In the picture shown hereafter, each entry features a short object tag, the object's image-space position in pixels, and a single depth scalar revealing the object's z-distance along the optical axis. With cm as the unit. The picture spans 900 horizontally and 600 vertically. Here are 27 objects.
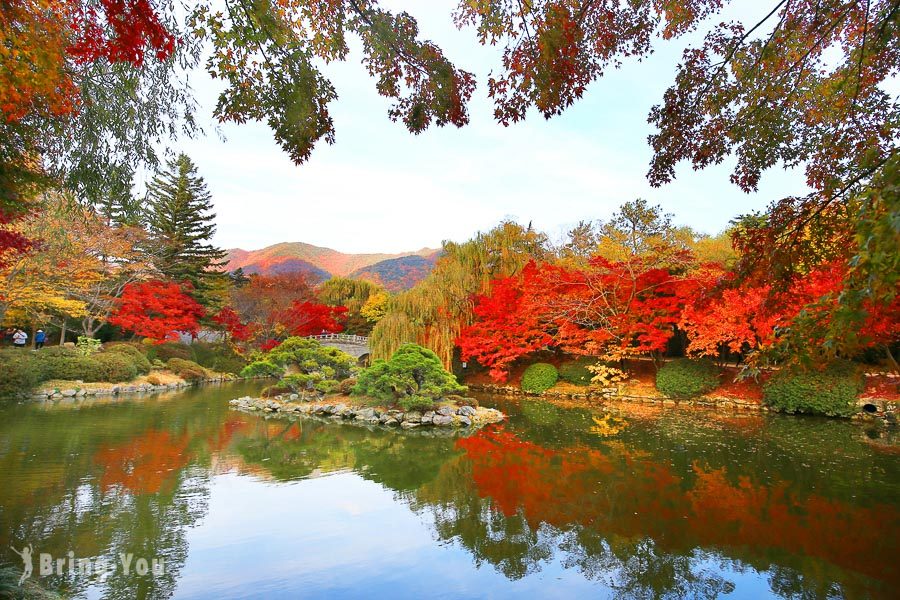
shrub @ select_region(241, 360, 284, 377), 1039
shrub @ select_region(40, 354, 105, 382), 1116
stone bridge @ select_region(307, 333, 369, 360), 2020
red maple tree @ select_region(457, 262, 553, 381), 1396
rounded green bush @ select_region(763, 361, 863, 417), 980
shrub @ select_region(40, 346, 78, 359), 1135
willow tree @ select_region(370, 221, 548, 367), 1411
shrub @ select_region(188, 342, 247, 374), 1848
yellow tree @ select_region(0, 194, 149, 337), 1055
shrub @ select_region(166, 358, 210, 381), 1569
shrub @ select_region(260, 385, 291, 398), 1122
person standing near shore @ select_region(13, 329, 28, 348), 1449
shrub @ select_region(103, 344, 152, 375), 1377
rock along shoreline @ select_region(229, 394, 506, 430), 889
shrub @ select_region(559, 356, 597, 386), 1417
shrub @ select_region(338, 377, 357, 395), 1091
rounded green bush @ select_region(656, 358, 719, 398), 1233
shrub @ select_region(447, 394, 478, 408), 1012
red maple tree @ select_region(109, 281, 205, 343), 1541
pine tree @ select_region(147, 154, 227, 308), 2084
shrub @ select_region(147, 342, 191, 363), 1648
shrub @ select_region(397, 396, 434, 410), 887
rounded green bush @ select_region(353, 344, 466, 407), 906
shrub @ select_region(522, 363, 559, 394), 1429
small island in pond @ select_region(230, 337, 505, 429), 904
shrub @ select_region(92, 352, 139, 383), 1234
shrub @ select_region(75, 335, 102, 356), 1271
